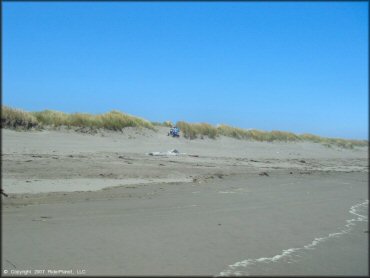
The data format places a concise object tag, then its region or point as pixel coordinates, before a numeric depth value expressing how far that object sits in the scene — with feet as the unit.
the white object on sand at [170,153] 39.85
